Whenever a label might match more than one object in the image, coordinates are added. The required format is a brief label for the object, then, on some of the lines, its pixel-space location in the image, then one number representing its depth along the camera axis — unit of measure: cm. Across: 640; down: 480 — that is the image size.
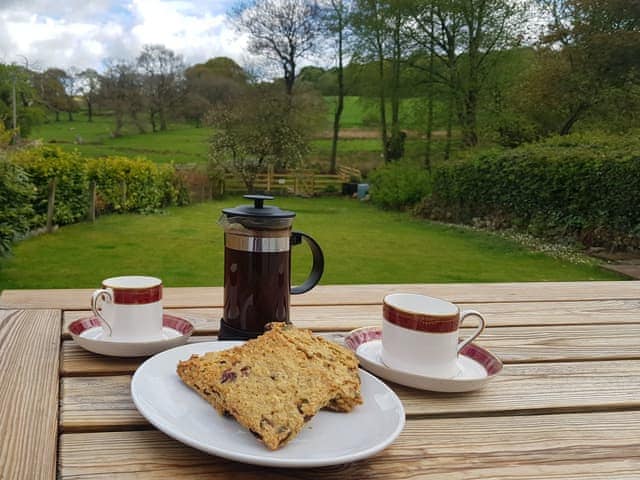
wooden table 55
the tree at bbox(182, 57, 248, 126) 1638
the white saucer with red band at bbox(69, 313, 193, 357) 81
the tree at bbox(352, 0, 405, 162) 1326
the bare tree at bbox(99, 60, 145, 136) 1545
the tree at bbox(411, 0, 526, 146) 1180
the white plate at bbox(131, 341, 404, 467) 54
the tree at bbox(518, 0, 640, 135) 979
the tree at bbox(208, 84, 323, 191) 1410
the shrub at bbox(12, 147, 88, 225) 632
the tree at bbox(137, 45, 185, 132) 1644
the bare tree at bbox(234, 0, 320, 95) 1612
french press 85
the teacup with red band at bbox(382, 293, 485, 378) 76
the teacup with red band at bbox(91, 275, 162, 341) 83
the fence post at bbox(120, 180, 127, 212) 855
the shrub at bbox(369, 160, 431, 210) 1126
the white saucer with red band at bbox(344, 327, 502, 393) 74
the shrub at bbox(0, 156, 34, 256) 403
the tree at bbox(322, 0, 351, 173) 1539
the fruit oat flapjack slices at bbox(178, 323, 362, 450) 58
